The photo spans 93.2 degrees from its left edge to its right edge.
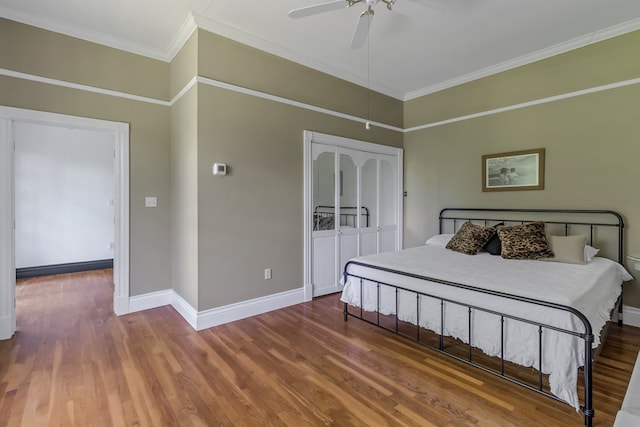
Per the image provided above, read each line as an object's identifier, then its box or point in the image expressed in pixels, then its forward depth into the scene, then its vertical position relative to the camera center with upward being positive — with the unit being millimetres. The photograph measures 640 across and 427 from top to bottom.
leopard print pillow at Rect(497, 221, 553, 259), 3139 -355
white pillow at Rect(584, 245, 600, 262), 3037 -449
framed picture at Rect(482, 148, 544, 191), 3736 +499
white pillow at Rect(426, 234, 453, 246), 4102 -423
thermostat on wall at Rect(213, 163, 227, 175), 3098 +416
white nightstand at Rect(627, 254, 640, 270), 2676 -454
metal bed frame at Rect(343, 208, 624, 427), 1709 -592
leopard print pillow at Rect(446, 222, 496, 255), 3538 -360
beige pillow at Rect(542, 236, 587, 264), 2967 -402
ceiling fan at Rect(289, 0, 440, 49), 2266 +1519
